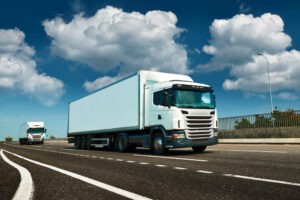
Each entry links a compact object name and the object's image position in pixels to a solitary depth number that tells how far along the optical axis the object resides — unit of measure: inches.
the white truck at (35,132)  1470.2
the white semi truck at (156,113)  387.8
